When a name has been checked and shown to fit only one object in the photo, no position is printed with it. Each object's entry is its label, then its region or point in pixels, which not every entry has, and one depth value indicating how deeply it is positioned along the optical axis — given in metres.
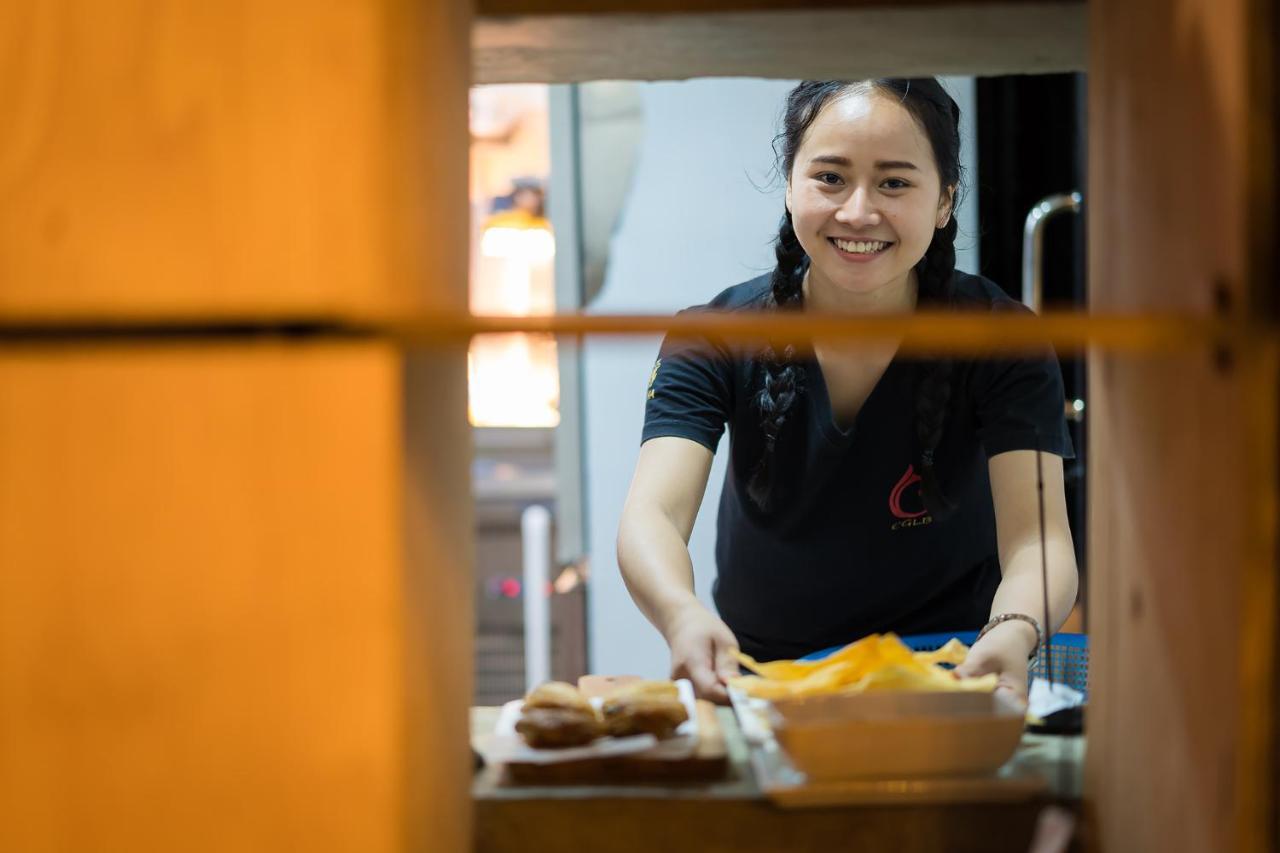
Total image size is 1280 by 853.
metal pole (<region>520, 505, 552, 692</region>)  4.14
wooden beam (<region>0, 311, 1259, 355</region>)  0.74
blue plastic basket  1.64
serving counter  1.00
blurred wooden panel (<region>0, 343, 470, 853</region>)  0.77
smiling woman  1.87
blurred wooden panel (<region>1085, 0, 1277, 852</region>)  0.76
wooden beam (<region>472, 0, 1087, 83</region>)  1.03
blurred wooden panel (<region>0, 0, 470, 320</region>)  0.77
